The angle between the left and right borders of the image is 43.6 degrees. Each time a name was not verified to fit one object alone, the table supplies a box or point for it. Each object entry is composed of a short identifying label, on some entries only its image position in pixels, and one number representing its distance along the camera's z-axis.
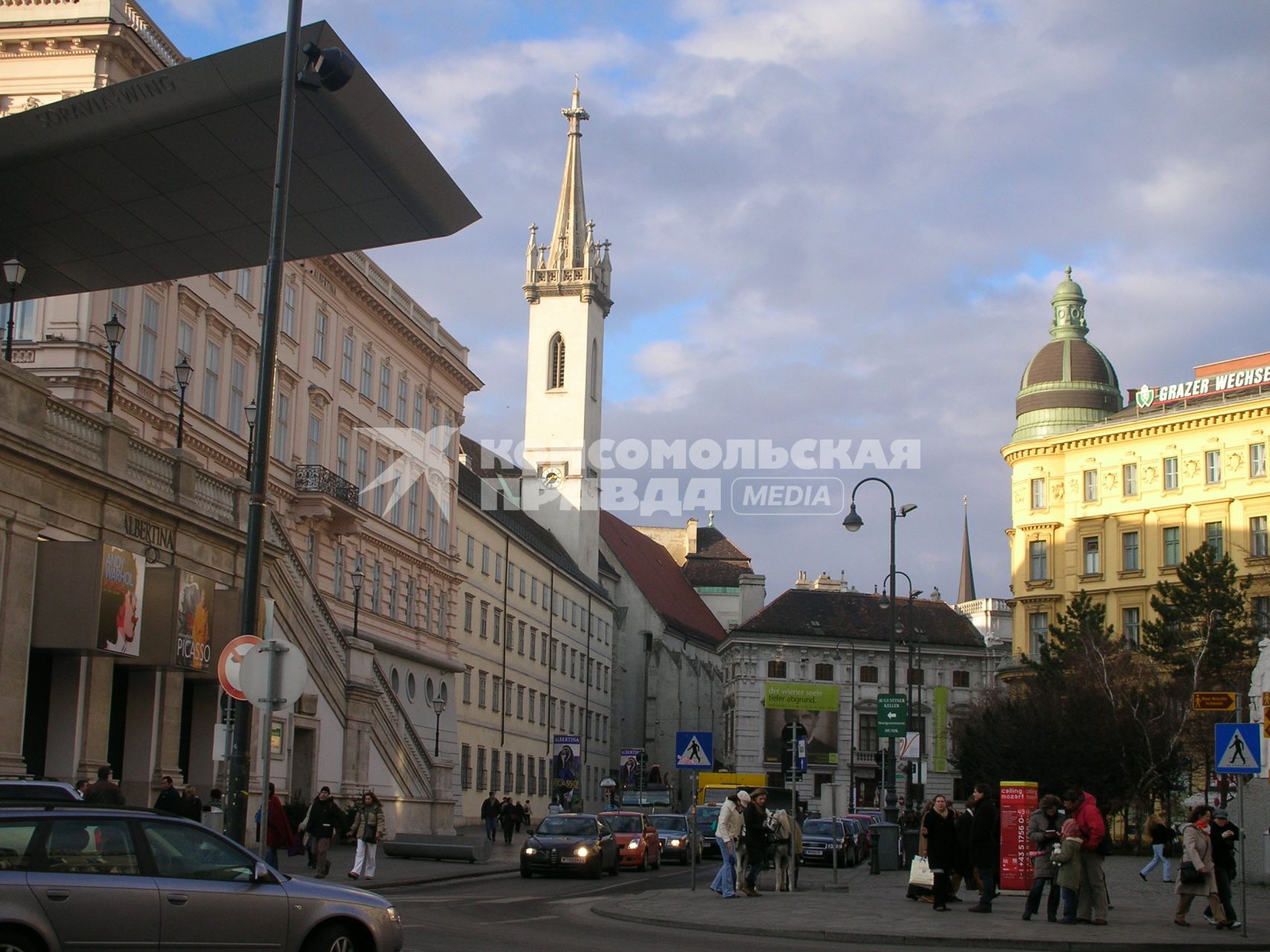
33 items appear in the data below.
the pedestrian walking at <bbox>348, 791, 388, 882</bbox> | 28.06
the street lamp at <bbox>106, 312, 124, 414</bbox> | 27.36
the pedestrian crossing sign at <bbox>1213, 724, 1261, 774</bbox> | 20.48
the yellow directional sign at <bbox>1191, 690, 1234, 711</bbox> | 21.00
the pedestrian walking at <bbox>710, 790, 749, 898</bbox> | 27.02
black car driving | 34.91
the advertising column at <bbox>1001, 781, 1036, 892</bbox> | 30.00
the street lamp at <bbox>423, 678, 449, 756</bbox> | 64.69
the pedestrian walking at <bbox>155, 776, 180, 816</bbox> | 25.08
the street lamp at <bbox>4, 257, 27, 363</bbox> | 25.67
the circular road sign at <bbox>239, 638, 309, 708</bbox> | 14.88
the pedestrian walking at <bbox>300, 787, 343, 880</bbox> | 28.62
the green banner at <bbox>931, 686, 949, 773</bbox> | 65.50
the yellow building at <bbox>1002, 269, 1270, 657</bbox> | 77.56
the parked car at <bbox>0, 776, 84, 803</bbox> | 15.27
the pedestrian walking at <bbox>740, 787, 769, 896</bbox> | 27.61
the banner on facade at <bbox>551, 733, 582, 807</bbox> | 60.72
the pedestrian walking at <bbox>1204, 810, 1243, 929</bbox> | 21.91
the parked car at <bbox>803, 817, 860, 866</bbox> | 45.94
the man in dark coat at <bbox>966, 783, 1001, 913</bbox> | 23.47
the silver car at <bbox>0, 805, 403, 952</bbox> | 10.70
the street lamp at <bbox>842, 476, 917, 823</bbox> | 44.25
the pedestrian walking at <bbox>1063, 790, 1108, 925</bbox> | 21.17
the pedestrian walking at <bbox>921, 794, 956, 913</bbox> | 24.09
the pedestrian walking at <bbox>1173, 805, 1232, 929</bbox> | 21.42
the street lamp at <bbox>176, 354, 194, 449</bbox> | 30.84
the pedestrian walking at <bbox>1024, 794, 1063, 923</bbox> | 22.11
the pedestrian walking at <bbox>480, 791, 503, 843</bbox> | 51.84
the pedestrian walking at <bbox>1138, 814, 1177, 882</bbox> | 27.83
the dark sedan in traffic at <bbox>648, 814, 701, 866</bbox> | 46.06
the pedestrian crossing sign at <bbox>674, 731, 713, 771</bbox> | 30.39
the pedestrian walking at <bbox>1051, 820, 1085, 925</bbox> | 21.45
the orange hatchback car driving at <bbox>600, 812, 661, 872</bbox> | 40.50
